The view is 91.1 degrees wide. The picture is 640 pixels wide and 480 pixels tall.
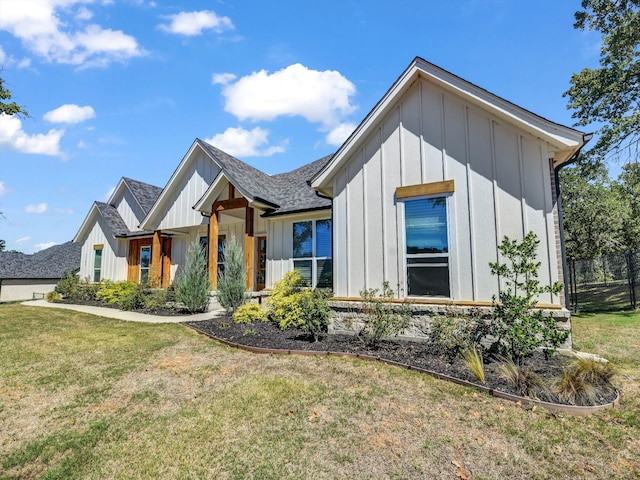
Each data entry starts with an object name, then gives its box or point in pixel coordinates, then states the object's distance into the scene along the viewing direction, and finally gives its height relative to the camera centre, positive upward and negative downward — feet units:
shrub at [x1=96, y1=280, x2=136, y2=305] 50.86 -3.23
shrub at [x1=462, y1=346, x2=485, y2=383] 16.70 -5.36
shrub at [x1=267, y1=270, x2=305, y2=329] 27.78 -3.00
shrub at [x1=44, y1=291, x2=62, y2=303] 59.66 -4.69
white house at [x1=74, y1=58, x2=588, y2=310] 21.93 +6.27
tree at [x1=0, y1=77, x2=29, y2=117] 51.39 +27.45
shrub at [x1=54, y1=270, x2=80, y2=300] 60.83 -2.85
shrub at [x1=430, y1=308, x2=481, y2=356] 20.79 -4.26
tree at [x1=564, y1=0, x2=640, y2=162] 42.01 +27.30
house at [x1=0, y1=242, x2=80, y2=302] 91.61 +0.64
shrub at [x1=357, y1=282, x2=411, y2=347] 22.68 -3.54
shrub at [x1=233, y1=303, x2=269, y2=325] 32.17 -4.51
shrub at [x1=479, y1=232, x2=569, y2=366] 17.40 -2.84
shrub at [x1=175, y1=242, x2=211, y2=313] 40.19 -1.76
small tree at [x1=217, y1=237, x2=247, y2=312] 36.96 -1.31
